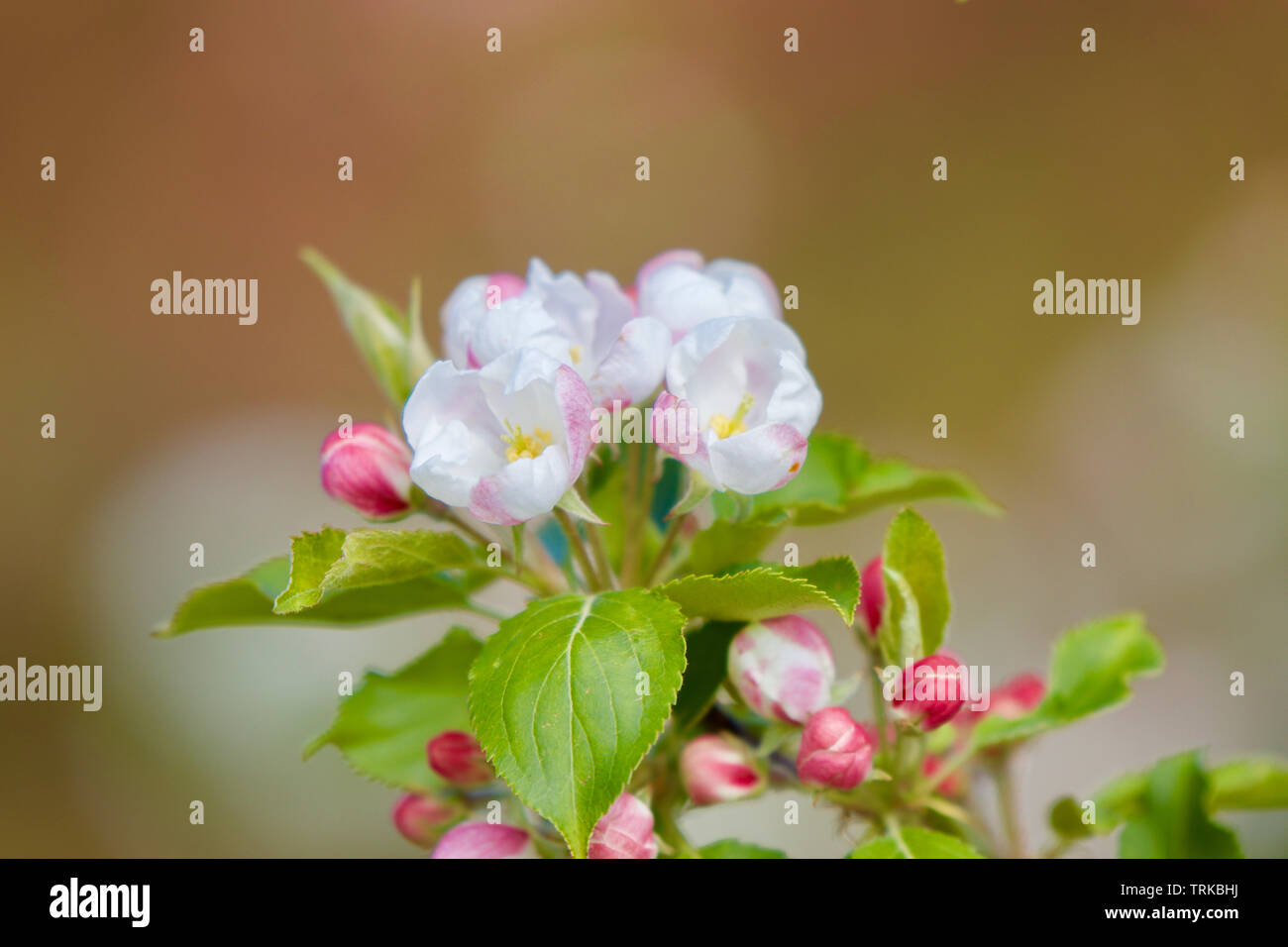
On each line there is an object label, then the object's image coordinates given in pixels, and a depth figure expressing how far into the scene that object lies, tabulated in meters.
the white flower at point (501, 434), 0.46
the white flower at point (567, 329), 0.47
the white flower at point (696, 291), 0.48
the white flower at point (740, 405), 0.46
